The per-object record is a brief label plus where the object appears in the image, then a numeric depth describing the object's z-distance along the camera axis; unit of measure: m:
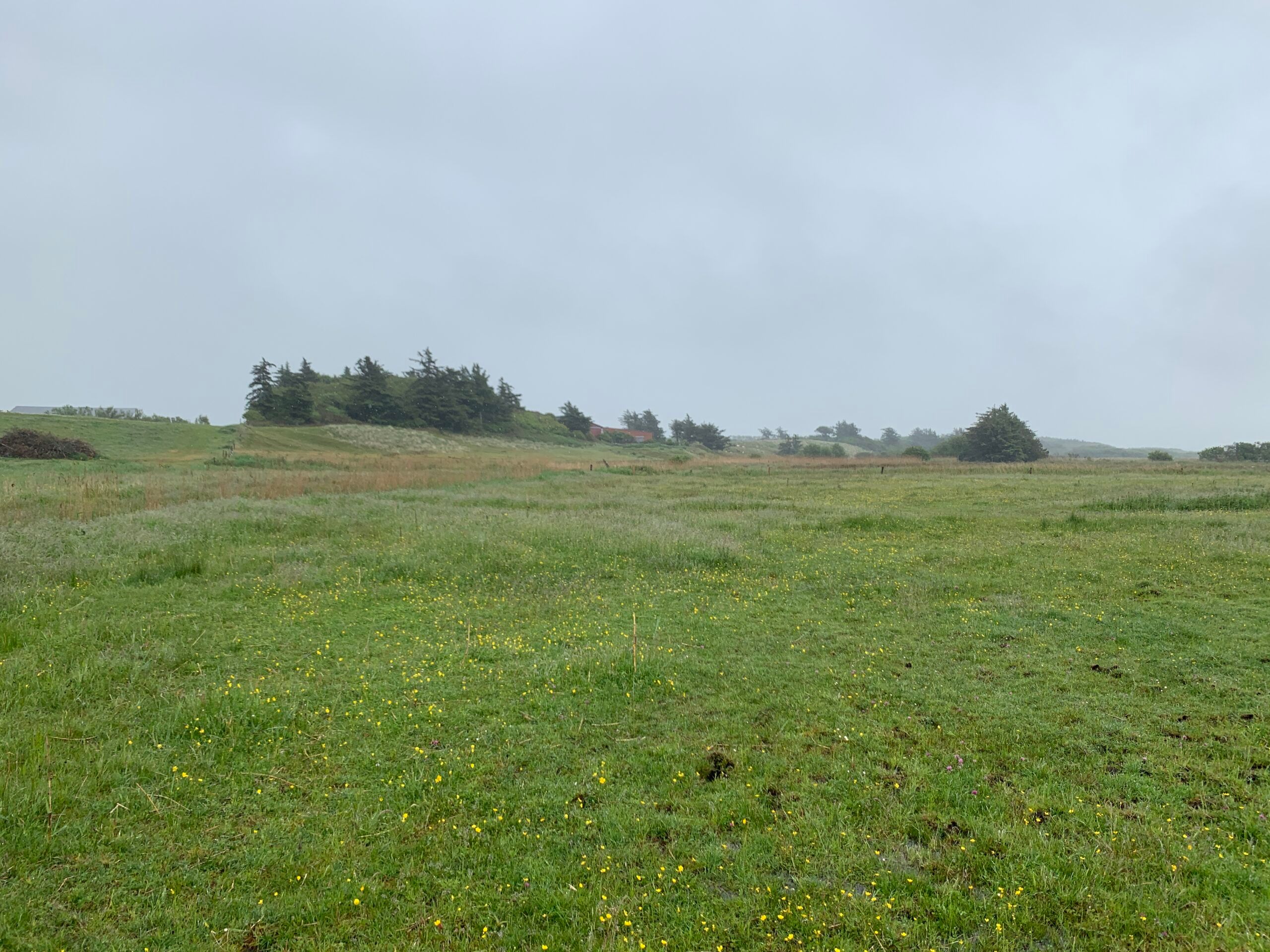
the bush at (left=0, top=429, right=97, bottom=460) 34.44
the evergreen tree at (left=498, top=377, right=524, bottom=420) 92.39
